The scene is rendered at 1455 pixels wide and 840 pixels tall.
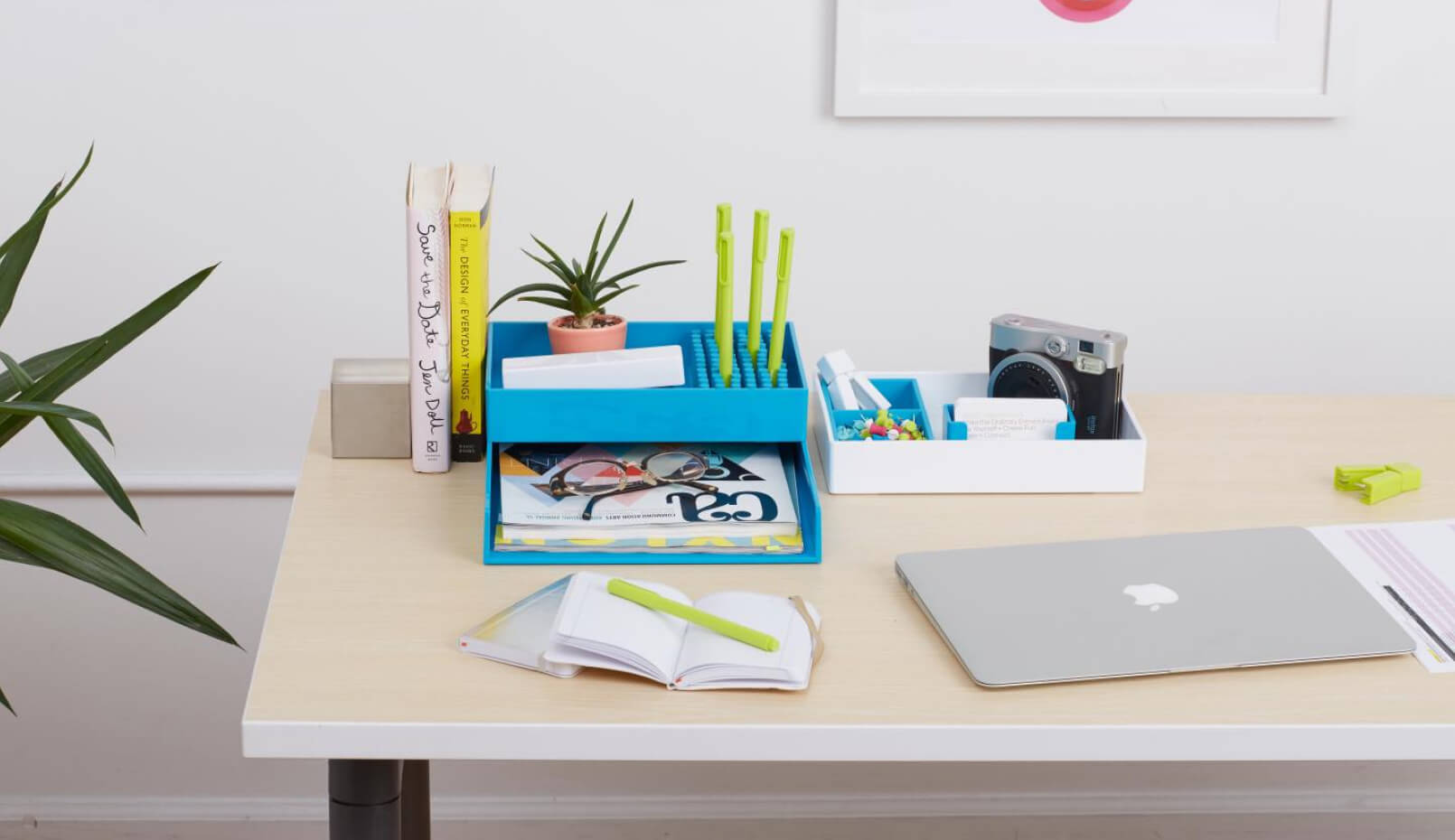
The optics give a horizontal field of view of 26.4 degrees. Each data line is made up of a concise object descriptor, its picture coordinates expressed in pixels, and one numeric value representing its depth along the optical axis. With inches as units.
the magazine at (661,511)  89.3
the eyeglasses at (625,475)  91.4
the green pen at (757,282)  91.7
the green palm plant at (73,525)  88.0
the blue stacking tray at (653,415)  91.3
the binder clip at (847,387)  97.1
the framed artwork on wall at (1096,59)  112.3
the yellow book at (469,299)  92.0
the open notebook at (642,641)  82.2
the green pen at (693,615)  82.9
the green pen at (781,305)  92.1
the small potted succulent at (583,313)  94.6
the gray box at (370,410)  94.9
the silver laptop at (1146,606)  83.2
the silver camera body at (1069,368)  94.5
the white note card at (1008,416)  94.2
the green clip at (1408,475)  94.4
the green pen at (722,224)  92.0
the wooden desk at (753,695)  80.7
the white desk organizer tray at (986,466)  93.5
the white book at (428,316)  91.6
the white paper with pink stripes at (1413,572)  85.0
